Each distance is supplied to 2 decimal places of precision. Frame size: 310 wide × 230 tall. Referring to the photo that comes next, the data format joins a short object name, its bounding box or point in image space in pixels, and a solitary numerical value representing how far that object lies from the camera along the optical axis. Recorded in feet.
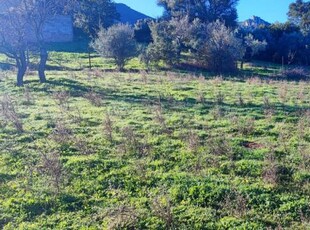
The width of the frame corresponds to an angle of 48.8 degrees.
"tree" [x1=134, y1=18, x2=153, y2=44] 160.45
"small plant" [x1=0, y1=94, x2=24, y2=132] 37.81
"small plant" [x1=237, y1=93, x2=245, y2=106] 49.77
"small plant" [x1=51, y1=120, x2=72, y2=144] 33.76
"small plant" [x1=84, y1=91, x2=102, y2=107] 50.19
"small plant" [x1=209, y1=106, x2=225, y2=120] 41.97
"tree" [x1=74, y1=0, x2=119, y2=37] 161.79
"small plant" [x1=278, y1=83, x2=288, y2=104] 53.83
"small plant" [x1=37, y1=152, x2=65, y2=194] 25.38
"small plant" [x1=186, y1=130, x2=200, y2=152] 30.94
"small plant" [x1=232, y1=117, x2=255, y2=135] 36.06
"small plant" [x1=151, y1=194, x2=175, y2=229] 20.87
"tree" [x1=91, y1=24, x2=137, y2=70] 101.60
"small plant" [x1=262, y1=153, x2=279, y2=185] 25.02
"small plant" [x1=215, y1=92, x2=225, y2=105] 51.10
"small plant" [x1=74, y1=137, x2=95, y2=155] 31.32
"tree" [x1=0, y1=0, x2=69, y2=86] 70.03
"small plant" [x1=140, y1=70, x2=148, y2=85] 72.66
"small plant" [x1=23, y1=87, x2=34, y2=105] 52.43
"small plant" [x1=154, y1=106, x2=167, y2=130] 37.93
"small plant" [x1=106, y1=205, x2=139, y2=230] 20.59
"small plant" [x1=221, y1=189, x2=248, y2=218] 21.56
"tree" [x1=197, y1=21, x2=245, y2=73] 101.55
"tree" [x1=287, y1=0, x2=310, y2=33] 190.72
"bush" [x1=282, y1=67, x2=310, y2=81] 97.63
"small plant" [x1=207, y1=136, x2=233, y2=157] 30.19
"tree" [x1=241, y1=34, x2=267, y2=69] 125.39
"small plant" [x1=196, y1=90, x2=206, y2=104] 51.51
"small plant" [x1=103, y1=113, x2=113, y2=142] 34.37
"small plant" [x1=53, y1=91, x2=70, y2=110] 49.76
